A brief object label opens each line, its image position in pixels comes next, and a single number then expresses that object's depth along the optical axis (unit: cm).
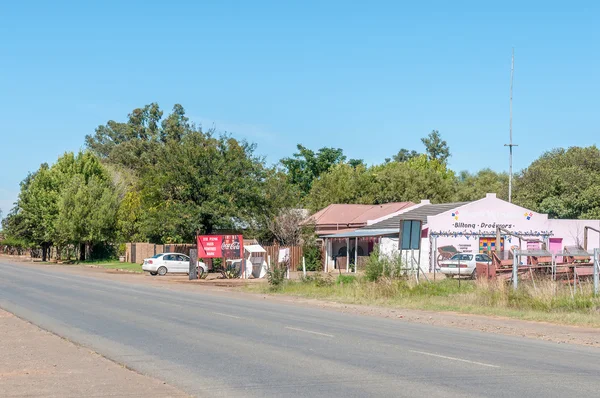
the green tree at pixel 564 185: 6744
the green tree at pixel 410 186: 8150
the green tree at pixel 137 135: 11811
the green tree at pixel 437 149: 13088
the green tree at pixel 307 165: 10238
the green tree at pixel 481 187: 8725
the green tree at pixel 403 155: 13588
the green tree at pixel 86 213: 7244
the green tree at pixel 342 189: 8369
